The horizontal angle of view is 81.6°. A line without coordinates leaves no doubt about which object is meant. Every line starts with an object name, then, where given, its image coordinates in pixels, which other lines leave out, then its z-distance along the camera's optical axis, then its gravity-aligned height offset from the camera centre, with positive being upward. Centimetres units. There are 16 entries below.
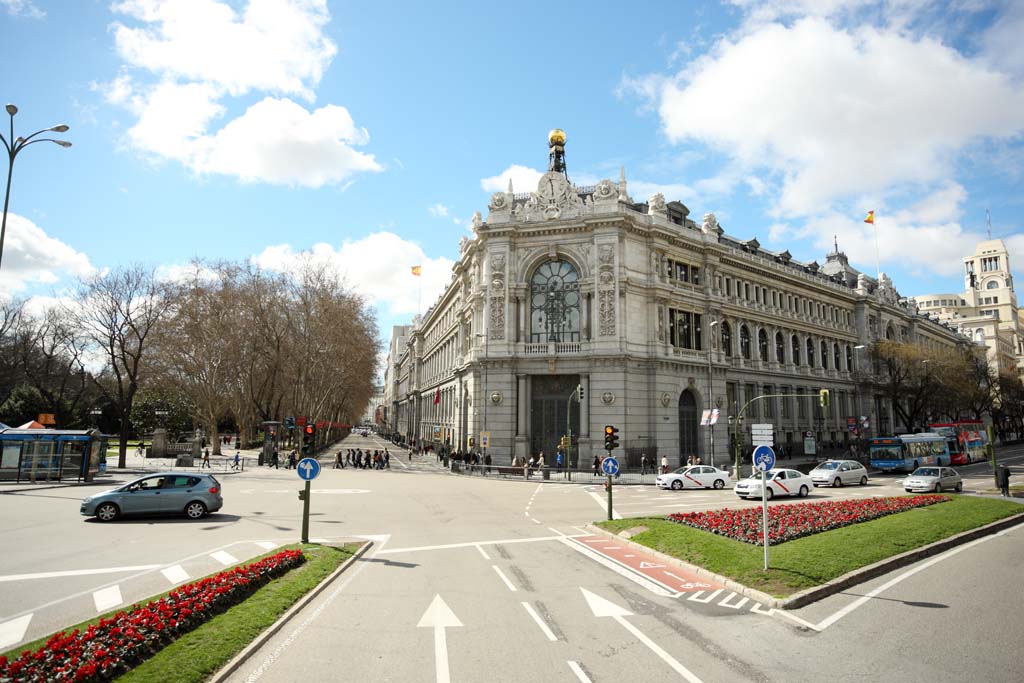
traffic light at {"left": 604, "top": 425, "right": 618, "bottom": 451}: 2359 -57
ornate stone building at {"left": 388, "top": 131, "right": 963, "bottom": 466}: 4391 +790
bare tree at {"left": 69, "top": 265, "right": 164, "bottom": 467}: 4169 +719
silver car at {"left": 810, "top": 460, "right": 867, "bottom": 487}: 3416 -274
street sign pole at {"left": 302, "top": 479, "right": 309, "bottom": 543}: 1505 -241
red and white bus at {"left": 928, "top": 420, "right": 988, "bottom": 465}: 5194 -116
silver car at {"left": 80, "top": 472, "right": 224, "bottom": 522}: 1883 -247
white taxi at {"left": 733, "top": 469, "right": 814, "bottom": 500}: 2730 -274
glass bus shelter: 2984 -176
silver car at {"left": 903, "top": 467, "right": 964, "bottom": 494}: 2867 -259
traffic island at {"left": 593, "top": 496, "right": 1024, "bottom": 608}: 1144 -293
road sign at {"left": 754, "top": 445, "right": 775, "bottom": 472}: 1308 -72
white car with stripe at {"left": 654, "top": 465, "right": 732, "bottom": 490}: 3397 -305
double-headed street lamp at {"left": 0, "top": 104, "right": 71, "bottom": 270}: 2045 +983
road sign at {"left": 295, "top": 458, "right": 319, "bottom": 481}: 1562 -121
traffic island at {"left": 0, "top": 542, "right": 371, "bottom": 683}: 663 -279
